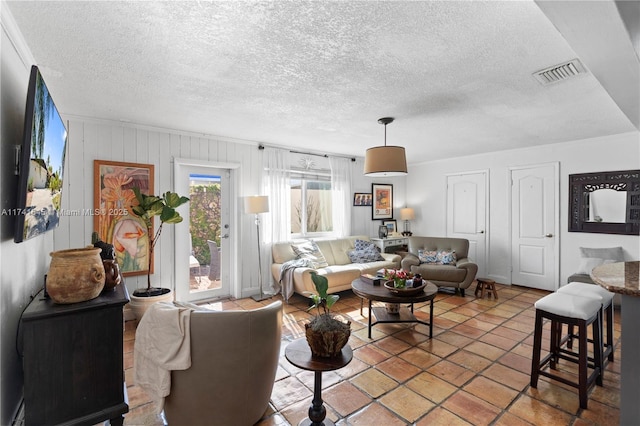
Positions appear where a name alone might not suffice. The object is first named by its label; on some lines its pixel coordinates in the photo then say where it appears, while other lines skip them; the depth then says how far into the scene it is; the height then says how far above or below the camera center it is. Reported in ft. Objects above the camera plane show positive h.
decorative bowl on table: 10.22 -2.78
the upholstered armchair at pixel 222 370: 5.40 -2.99
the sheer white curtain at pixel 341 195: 18.79 +0.98
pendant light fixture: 10.44 +1.77
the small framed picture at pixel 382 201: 21.22 +0.68
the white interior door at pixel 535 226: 15.94 -0.91
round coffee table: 10.14 -3.01
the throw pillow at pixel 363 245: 17.85 -2.10
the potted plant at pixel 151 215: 11.13 -0.16
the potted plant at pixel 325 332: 5.55 -2.28
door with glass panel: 13.50 -1.21
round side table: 5.41 -2.81
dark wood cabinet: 4.66 -2.50
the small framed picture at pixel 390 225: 21.45 -1.09
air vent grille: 7.11 +3.47
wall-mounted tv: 4.85 +0.87
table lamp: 21.81 -0.35
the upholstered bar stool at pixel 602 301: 7.83 -2.60
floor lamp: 14.03 +0.31
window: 17.43 +0.34
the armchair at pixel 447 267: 15.33 -3.04
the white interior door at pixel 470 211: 18.72 -0.06
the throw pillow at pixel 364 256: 17.26 -2.67
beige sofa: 13.98 -2.95
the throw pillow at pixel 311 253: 15.40 -2.25
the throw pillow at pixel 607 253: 13.46 -2.01
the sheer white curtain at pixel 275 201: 15.69 +0.51
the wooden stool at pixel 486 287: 15.08 -3.96
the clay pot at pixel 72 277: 4.96 -1.11
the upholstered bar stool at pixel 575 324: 6.77 -2.85
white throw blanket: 5.30 -2.47
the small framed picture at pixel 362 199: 20.09 +0.78
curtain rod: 15.49 +3.39
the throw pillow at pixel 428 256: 16.89 -2.65
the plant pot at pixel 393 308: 11.79 -3.92
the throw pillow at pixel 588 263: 13.45 -2.45
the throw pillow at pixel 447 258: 16.39 -2.66
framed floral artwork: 11.49 +0.00
